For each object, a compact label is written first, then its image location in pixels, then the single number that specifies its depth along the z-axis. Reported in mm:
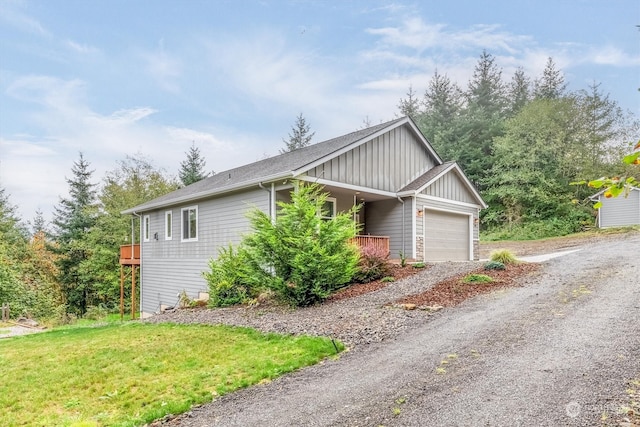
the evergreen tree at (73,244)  26219
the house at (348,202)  12234
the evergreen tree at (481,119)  28984
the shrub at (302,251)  8516
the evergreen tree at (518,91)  31925
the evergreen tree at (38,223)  38697
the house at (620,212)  22500
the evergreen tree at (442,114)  29750
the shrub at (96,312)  20744
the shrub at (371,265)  10469
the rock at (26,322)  16772
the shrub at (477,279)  9048
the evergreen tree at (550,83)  30609
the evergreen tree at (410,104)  36781
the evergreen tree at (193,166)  31766
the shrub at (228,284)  10570
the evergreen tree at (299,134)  39094
